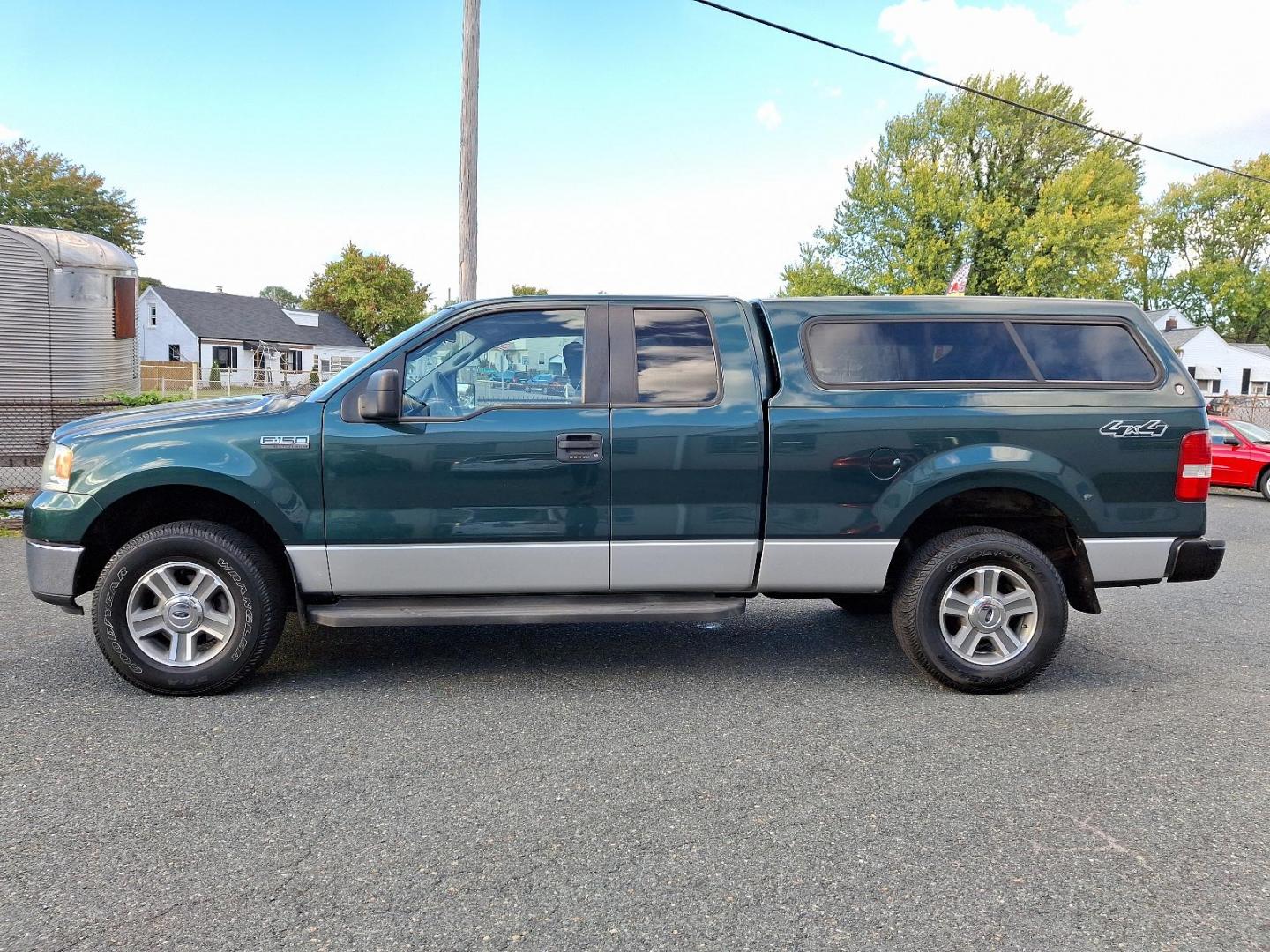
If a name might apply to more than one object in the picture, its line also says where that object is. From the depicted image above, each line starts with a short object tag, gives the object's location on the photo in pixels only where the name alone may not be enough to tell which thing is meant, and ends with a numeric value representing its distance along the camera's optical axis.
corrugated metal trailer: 9.95
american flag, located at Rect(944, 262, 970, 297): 13.12
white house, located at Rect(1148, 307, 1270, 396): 58.00
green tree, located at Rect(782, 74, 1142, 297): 33.78
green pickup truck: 4.15
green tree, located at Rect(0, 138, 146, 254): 48.75
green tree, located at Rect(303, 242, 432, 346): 66.88
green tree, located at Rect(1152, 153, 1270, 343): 65.06
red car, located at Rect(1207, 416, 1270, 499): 14.52
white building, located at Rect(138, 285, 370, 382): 51.56
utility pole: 10.26
